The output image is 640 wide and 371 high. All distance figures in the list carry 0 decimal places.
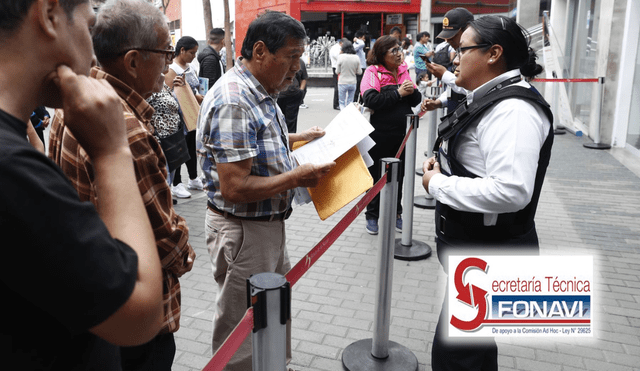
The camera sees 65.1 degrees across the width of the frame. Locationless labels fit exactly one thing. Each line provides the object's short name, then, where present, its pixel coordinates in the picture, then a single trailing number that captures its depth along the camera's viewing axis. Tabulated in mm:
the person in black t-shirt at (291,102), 8602
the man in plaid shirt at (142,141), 1437
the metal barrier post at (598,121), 8953
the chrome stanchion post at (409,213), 4754
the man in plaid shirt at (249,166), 2254
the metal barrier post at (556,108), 10961
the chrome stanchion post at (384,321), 2898
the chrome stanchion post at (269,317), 1312
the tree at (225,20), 17578
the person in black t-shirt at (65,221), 751
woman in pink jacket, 5004
